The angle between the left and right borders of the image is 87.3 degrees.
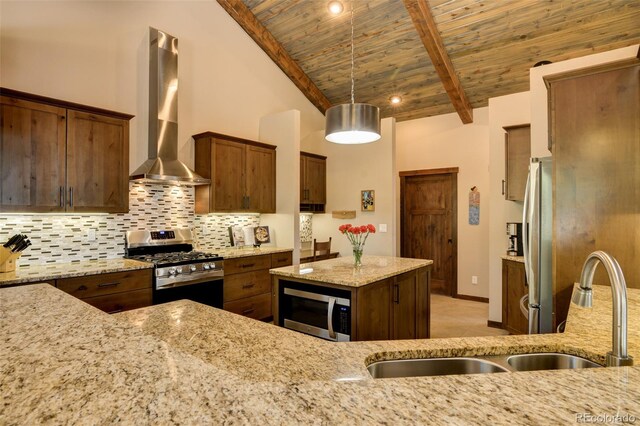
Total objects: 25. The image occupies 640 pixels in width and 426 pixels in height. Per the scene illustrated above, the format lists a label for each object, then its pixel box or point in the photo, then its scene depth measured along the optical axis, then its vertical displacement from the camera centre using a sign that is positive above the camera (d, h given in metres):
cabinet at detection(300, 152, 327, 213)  5.44 +0.55
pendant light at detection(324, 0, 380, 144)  2.65 +0.77
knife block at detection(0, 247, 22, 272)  2.53 -0.35
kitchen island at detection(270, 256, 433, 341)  2.43 -0.67
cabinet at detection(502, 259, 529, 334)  3.71 -0.91
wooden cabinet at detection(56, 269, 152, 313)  2.71 -0.64
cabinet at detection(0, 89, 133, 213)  2.68 +0.51
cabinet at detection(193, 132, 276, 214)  4.14 +0.54
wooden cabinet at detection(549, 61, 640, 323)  2.04 +0.27
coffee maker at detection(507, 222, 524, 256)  3.95 -0.29
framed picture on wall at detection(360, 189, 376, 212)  5.21 +0.23
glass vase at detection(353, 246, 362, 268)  2.96 -0.36
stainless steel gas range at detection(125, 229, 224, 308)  3.25 -0.52
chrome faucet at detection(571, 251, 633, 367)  0.93 -0.26
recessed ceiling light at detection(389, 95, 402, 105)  5.77 +2.01
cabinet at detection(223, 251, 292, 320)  3.88 -0.84
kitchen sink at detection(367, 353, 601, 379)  1.15 -0.52
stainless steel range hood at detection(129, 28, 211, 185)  3.76 +1.22
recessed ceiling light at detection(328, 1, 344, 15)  4.29 +2.68
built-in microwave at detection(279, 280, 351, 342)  2.45 -0.74
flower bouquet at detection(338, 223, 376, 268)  2.96 -0.14
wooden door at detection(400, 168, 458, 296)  5.91 -0.12
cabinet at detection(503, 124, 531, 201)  3.92 +0.65
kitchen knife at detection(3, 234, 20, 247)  2.60 -0.20
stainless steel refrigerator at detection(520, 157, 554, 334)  2.67 -0.26
